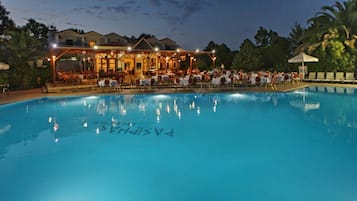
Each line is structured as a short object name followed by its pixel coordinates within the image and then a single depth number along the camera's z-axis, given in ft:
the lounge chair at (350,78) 63.31
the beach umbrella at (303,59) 64.80
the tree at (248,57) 86.02
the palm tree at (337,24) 68.90
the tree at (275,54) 86.11
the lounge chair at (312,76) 70.74
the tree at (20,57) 58.49
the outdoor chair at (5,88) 51.85
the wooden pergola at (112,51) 56.85
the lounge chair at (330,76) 66.86
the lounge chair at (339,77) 64.88
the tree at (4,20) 91.65
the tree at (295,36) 90.02
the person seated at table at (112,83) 55.88
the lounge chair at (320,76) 68.85
